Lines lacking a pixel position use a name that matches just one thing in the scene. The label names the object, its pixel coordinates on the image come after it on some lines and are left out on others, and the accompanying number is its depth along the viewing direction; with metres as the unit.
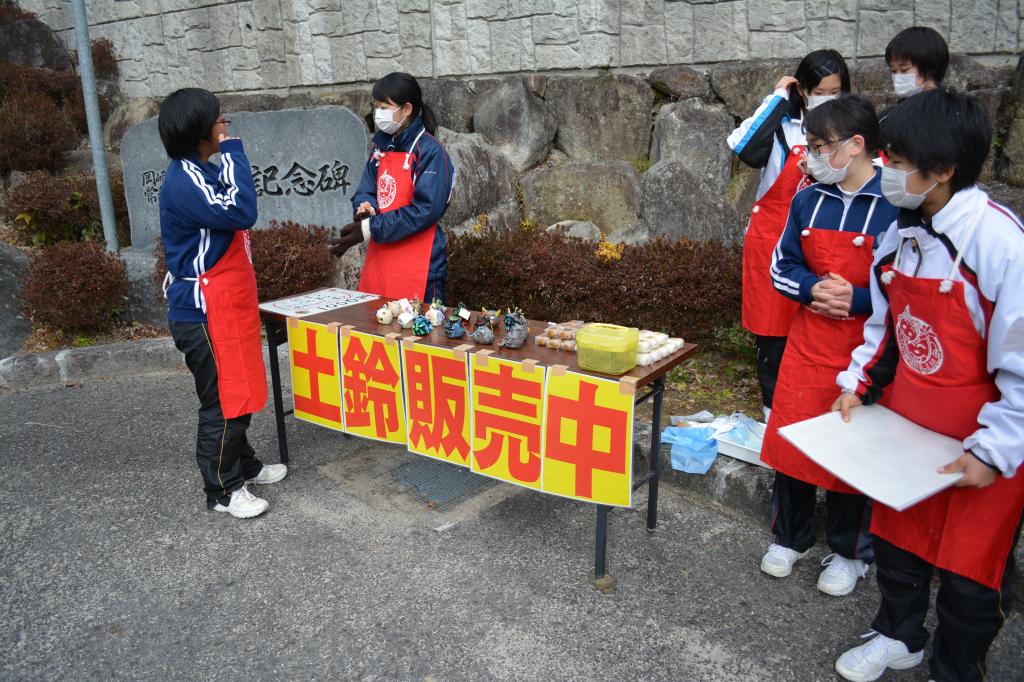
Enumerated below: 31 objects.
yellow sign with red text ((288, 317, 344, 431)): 4.03
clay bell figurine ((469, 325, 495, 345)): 3.59
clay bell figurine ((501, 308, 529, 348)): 3.52
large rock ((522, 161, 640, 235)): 8.31
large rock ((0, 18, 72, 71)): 13.95
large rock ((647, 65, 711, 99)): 8.73
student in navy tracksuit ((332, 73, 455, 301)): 4.32
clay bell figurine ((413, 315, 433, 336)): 3.78
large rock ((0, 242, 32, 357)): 6.72
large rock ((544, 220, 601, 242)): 7.84
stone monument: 7.28
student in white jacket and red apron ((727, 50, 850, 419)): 3.68
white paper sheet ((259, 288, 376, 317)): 4.27
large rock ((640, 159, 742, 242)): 7.27
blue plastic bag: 4.01
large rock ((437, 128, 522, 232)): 8.30
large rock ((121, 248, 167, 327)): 6.93
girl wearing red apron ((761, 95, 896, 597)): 2.89
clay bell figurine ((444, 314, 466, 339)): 3.71
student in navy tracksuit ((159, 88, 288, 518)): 3.59
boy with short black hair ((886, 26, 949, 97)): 3.62
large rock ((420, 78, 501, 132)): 10.09
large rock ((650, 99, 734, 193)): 8.58
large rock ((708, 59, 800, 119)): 8.23
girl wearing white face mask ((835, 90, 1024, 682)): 2.17
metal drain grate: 4.16
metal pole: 7.18
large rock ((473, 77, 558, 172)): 9.61
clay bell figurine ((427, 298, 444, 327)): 3.90
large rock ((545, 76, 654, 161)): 9.12
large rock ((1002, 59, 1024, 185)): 6.40
